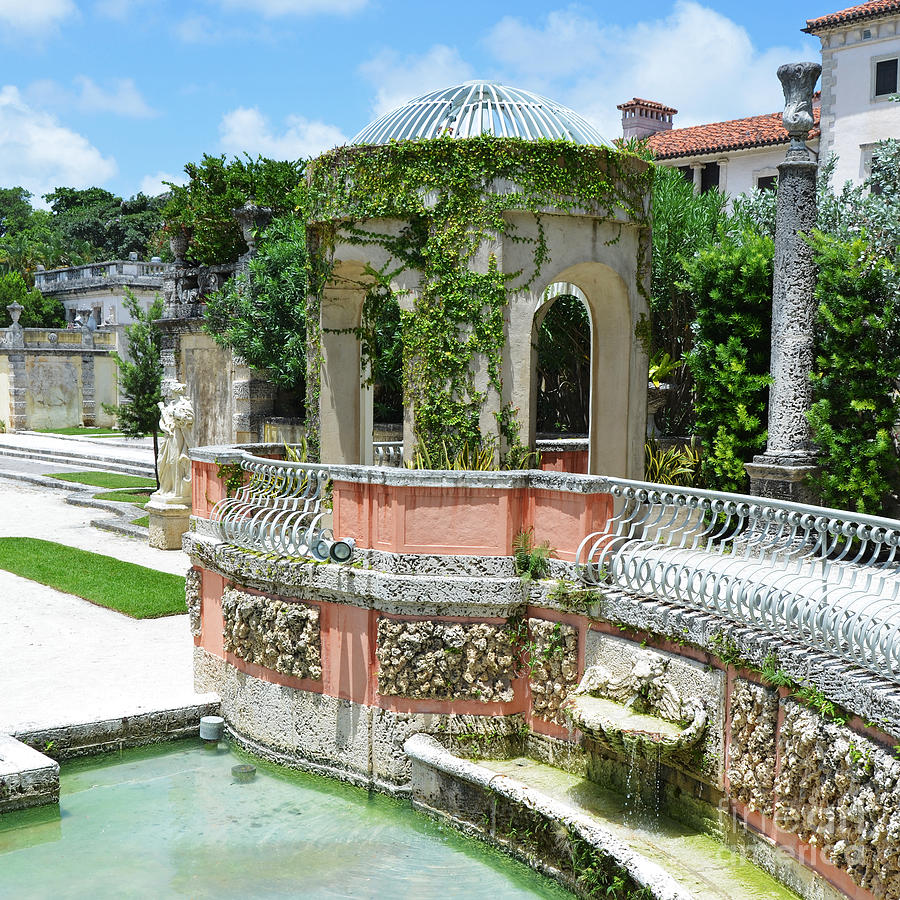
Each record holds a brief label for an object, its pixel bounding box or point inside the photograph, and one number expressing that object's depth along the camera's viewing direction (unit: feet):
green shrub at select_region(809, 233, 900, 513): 39.99
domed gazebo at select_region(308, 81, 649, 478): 31.35
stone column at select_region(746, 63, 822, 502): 41.06
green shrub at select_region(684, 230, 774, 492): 44.11
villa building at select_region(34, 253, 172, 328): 161.89
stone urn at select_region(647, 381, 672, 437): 55.42
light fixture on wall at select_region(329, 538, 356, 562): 28.48
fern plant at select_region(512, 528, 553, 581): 27.91
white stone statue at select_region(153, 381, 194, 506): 56.34
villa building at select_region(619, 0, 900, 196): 84.69
